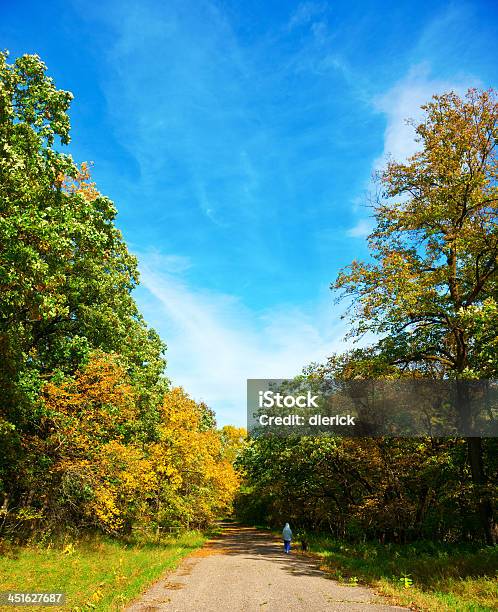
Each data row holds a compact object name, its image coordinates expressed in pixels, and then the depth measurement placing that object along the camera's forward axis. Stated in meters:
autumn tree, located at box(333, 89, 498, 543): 15.81
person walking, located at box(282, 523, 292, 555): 26.52
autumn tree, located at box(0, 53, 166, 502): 11.95
